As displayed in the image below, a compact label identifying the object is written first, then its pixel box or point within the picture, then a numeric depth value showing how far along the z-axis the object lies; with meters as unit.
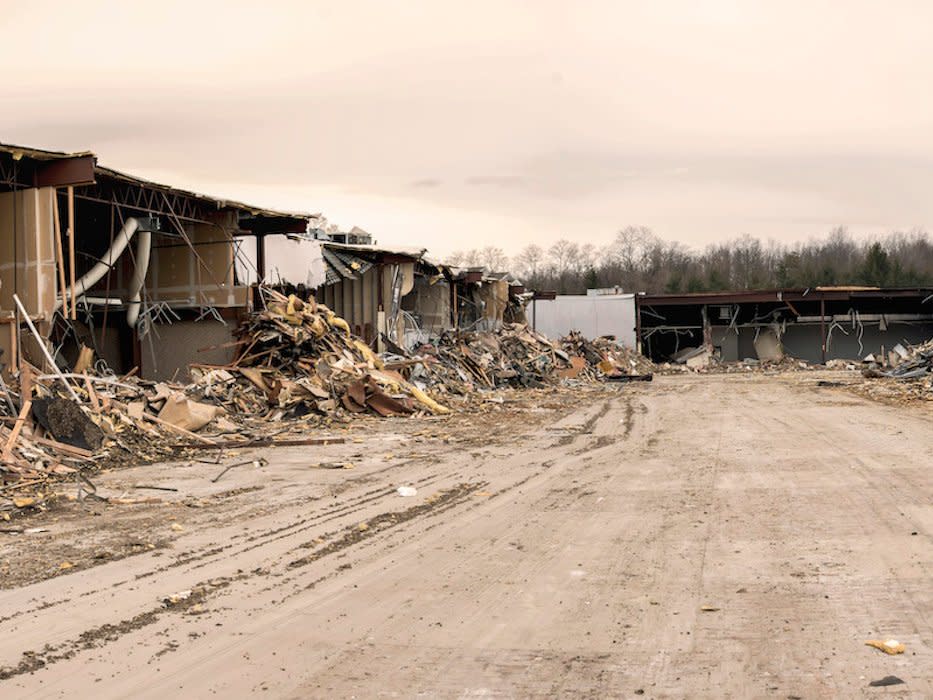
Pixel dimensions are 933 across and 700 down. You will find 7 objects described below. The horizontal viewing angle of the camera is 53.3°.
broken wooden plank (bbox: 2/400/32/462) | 10.84
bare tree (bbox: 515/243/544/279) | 111.56
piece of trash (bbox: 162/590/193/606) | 5.89
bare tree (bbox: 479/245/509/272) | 104.81
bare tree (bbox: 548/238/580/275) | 112.44
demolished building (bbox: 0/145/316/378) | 20.28
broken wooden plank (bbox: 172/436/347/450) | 13.99
